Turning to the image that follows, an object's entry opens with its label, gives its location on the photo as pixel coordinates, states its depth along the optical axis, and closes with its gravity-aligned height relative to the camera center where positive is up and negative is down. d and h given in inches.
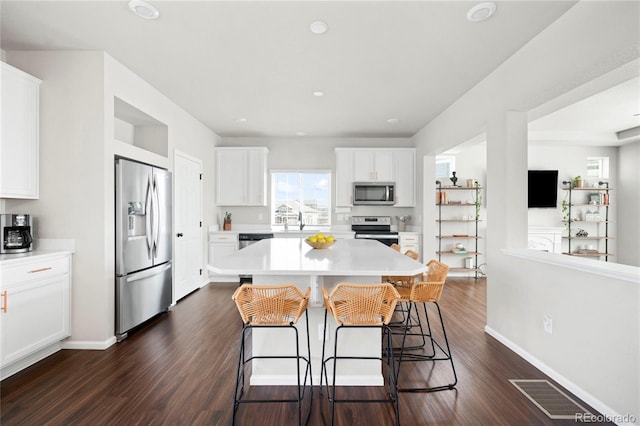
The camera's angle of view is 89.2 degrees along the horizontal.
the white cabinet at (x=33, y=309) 92.1 -30.6
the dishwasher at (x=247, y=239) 221.0 -19.3
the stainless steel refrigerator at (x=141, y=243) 122.3 -13.7
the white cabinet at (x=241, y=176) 233.9 +25.1
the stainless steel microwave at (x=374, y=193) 234.1 +13.0
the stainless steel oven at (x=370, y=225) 233.8 -10.6
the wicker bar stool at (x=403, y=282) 122.6 -28.9
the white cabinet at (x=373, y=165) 237.0 +33.6
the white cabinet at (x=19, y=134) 101.7 +25.2
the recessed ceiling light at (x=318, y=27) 97.0 +56.1
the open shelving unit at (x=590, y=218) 233.8 -5.0
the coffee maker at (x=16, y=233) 102.3 -7.3
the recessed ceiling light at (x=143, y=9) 88.6 +56.7
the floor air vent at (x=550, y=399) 77.3 -48.4
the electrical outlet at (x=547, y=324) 96.3 -34.0
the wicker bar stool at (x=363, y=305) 76.2 -22.6
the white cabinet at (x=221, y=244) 218.1 -22.4
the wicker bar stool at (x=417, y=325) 91.4 -37.8
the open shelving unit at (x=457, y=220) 239.5 -6.7
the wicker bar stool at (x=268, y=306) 75.5 -22.4
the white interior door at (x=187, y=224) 174.6 -7.9
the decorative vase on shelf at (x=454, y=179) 239.7 +23.7
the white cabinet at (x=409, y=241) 223.8 -20.8
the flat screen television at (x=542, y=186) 233.0 +18.1
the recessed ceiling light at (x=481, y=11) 87.1 +55.4
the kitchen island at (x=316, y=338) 90.8 -35.9
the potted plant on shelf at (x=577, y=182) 232.1 +20.9
